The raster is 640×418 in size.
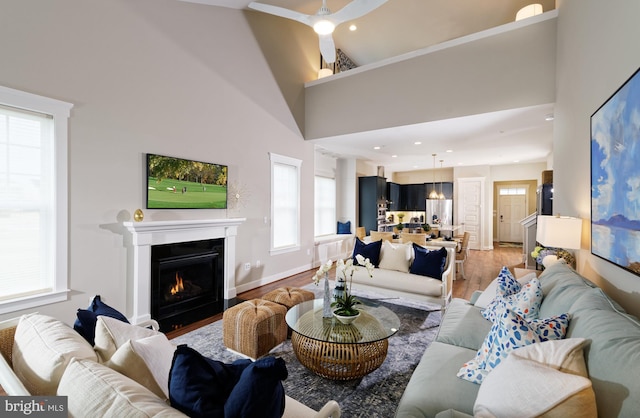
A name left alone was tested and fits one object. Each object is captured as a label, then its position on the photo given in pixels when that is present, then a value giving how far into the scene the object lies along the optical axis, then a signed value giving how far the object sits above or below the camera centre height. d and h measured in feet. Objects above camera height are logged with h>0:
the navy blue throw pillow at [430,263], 12.73 -2.44
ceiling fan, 9.34 +6.53
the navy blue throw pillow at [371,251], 14.60 -2.20
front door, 33.37 -0.80
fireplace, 10.78 -1.48
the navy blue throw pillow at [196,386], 3.02 -1.97
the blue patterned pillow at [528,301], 6.52 -2.15
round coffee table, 7.45 -3.67
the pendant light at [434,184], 28.42 +2.81
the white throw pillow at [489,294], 8.92 -2.70
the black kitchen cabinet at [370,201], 27.68 +0.65
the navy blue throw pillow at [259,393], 2.86 -1.89
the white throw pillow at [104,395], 2.78 -1.95
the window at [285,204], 18.17 +0.20
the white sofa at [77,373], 2.89 -2.01
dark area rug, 6.91 -4.66
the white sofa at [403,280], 11.96 -3.17
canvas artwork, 5.33 +0.70
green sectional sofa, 3.26 -2.02
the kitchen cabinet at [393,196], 32.22 +1.42
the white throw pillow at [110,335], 4.47 -2.14
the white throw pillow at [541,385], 3.13 -2.05
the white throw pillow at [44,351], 3.65 -2.01
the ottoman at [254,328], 8.89 -3.85
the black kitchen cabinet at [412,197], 34.73 +1.37
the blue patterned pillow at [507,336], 4.73 -2.10
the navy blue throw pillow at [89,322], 5.13 -2.14
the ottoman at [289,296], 10.67 -3.42
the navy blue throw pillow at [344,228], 27.23 -1.93
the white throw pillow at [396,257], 13.89 -2.39
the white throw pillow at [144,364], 3.89 -2.21
